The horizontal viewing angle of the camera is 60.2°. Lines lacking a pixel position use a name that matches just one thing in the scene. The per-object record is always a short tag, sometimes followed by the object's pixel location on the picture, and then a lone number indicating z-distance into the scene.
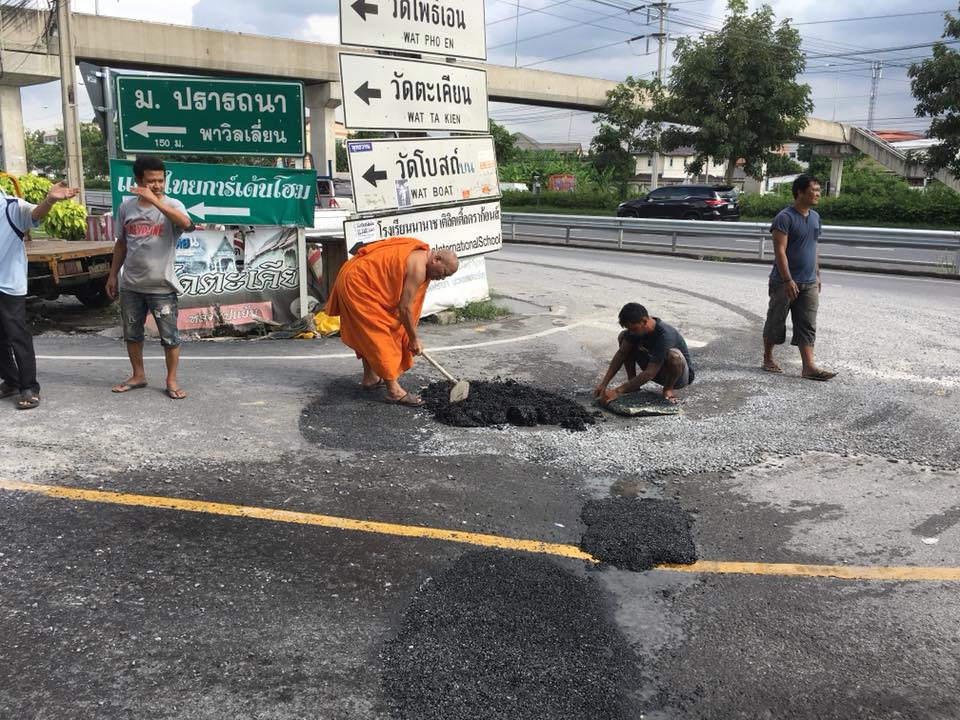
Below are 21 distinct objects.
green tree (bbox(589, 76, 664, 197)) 38.59
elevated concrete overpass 30.84
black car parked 31.00
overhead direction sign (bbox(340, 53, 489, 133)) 9.02
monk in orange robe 6.21
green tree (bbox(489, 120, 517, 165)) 69.31
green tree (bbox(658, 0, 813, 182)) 31.98
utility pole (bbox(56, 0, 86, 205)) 16.78
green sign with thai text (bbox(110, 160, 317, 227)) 8.95
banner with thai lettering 9.05
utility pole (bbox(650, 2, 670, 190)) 52.22
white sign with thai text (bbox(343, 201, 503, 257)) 9.32
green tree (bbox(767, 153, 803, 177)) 35.00
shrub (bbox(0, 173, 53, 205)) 13.60
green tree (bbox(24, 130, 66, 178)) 73.38
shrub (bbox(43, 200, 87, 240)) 12.34
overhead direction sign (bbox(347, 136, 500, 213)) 9.24
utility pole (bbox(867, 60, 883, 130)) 79.36
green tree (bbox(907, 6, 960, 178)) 26.89
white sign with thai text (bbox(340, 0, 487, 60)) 9.08
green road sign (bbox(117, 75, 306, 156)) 9.27
